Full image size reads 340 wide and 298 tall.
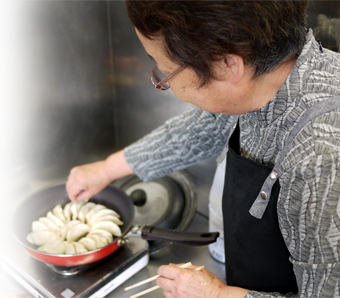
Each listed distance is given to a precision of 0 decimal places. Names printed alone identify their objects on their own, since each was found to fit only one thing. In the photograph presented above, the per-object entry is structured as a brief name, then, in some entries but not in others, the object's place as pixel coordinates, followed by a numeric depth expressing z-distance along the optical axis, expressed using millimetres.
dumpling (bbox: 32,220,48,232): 1140
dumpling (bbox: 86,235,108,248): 1087
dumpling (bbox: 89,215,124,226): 1178
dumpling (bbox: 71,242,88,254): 1055
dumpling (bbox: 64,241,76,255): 1050
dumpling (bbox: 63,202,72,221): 1235
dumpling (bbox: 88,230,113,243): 1112
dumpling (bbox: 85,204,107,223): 1218
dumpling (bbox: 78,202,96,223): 1226
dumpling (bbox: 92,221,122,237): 1141
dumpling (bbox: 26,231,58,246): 1109
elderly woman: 570
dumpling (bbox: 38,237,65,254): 1062
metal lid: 1308
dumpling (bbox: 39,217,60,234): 1157
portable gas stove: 1010
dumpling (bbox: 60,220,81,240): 1150
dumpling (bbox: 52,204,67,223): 1224
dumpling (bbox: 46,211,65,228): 1188
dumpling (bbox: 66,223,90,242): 1132
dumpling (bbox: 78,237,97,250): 1073
